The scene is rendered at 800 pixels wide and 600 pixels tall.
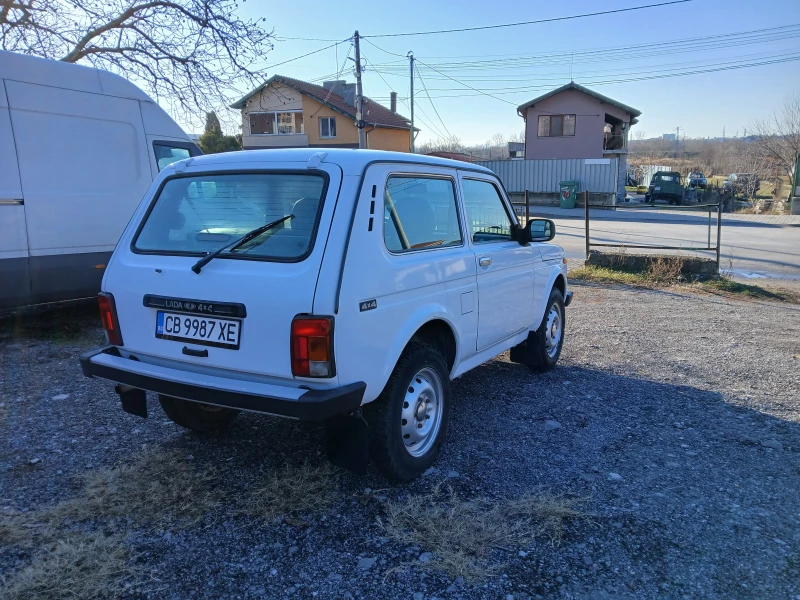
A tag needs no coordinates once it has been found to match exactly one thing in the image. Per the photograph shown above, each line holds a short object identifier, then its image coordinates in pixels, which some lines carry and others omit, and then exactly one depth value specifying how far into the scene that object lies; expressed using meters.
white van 6.33
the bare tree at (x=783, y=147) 36.50
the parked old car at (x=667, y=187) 35.28
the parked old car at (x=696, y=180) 39.62
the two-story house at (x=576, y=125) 39.00
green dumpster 33.94
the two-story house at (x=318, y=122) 39.66
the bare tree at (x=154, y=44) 13.04
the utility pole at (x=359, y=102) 28.31
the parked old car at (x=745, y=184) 35.47
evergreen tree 34.52
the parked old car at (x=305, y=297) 2.98
